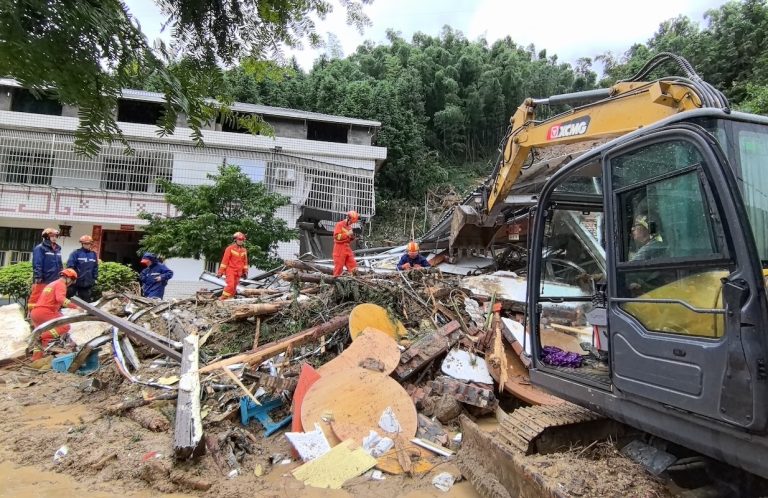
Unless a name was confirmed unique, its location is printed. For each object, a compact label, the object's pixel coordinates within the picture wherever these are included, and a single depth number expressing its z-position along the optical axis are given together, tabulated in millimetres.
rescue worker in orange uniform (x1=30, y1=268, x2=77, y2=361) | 6777
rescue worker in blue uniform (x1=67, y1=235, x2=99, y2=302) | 7871
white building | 15742
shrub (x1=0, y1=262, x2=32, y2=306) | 11219
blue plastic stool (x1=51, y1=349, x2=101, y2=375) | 6230
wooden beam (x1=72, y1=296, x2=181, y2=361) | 5699
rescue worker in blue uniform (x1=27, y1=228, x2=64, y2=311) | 7398
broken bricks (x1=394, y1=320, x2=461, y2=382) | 5312
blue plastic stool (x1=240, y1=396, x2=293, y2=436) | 4555
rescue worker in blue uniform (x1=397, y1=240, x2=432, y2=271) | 8727
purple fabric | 3350
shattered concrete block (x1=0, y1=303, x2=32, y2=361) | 6504
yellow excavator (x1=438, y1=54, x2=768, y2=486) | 1820
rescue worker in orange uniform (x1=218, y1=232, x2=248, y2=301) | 8867
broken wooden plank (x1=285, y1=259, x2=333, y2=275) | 8106
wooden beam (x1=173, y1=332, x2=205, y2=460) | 3754
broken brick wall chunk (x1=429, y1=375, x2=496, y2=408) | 4840
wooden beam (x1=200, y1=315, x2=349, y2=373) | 5102
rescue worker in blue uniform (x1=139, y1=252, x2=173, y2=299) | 8977
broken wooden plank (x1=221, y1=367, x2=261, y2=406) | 4641
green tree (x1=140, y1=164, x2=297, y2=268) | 11227
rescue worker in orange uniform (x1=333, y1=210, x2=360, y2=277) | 8680
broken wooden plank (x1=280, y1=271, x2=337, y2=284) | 7230
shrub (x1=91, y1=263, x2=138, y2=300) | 11398
